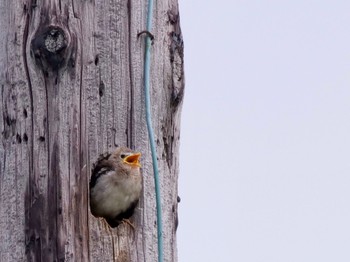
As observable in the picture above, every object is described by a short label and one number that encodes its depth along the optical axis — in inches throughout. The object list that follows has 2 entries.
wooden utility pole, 388.8
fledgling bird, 407.2
